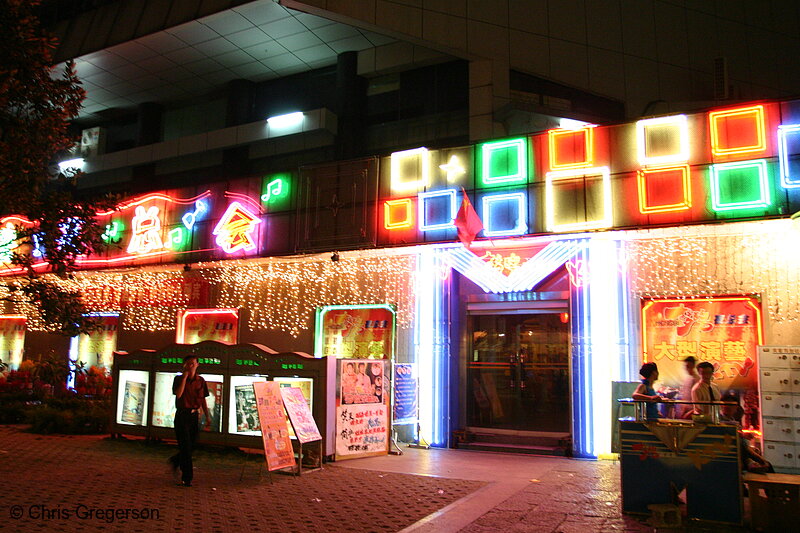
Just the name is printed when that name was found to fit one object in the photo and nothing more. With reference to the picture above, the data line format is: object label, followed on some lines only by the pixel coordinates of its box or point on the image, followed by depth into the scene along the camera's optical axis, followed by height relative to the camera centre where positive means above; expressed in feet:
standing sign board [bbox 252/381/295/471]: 30.53 -4.17
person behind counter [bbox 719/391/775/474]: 25.07 -4.81
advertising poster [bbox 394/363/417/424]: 41.06 -3.30
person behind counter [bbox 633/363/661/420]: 29.12 -1.66
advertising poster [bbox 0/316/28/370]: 71.36 +0.18
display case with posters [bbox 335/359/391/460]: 36.94 -3.98
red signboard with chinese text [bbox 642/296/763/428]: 36.19 +0.48
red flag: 39.88 +7.78
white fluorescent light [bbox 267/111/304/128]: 67.39 +24.42
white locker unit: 29.84 -2.87
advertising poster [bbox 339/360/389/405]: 37.35 -2.39
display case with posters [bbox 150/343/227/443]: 39.17 -2.44
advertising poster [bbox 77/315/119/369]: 64.18 -0.39
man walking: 29.35 -3.24
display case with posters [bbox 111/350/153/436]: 42.34 -3.48
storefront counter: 23.84 -4.72
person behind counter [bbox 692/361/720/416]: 28.86 -1.95
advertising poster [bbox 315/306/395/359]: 47.09 +0.87
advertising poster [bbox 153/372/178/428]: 41.22 -3.93
